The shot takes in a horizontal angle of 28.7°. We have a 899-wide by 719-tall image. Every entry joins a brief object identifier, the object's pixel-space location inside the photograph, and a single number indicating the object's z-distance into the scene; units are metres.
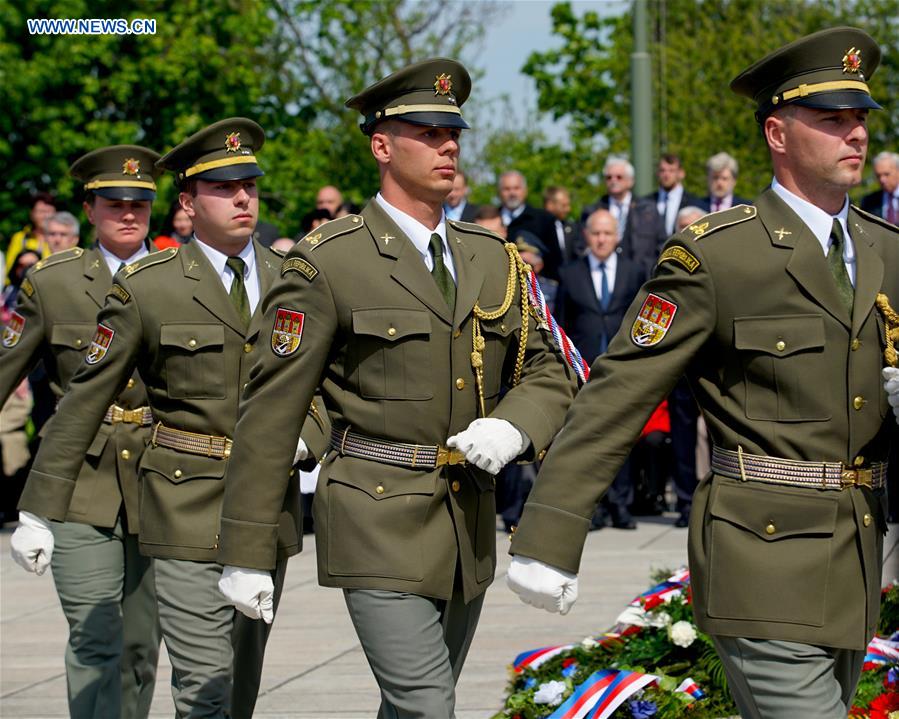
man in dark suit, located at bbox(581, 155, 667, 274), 13.82
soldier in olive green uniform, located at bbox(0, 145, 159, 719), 6.68
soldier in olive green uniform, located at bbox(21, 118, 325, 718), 6.06
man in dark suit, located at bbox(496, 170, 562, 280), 14.46
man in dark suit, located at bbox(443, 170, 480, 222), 14.03
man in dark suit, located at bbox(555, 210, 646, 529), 12.63
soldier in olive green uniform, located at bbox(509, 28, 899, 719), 4.29
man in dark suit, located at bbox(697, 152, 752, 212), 13.86
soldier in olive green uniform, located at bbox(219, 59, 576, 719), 4.95
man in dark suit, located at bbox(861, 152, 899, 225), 13.52
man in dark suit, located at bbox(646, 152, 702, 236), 14.26
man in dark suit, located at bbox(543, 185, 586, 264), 14.86
